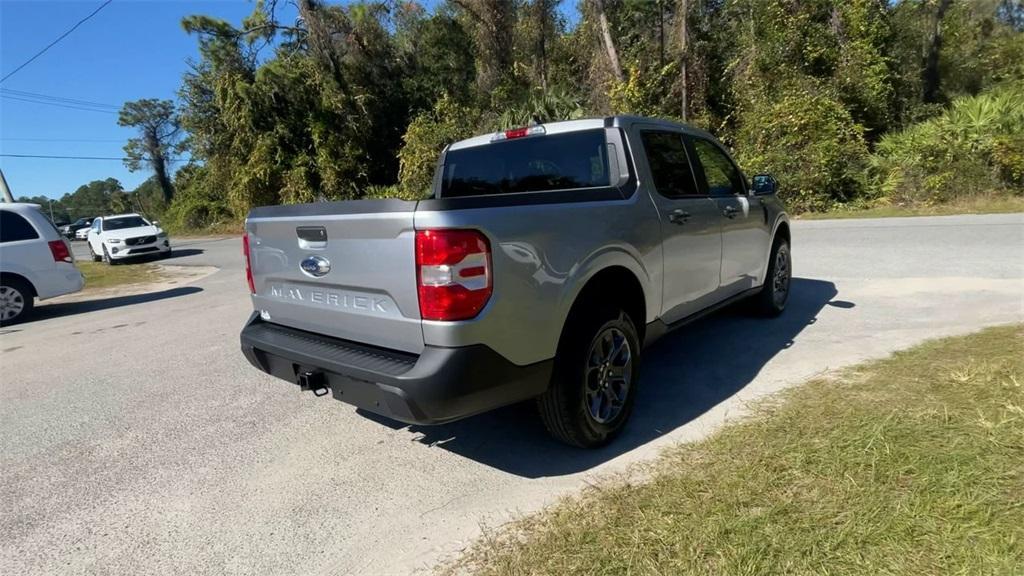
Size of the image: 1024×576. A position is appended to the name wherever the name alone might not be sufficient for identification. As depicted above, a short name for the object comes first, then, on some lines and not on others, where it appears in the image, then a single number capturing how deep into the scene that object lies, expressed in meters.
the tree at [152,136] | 56.19
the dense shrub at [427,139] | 21.68
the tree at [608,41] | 18.53
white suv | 18.11
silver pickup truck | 2.54
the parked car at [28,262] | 8.70
